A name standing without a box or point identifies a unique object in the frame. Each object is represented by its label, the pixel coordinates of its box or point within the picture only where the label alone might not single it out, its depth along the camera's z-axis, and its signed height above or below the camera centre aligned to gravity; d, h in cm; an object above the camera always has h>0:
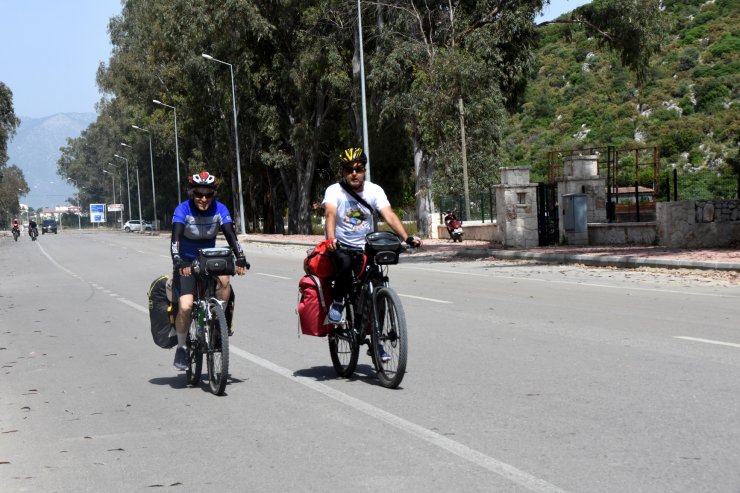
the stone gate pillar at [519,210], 3011 -32
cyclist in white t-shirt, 848 -9
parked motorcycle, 3725 -92
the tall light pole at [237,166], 5378 +235
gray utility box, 2906 -44
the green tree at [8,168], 7388 +624
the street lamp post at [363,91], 3734 +405
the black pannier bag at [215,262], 838 -40
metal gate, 3009 -54
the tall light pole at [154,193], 7941 +182
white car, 11489 -133
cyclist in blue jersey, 865 -19
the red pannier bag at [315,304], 858 -78
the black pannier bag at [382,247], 816 -33
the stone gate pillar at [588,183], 3178 +41
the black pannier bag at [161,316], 923 -89
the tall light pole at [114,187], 16000 +425
